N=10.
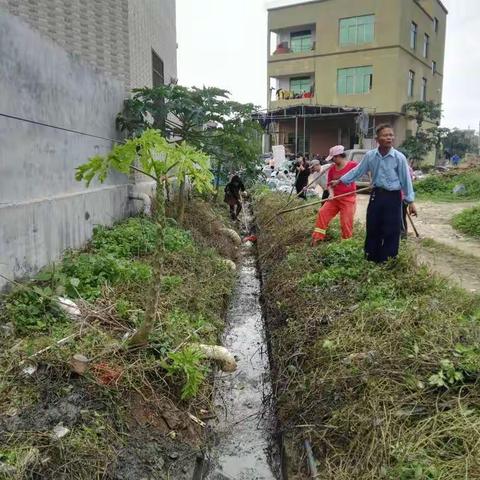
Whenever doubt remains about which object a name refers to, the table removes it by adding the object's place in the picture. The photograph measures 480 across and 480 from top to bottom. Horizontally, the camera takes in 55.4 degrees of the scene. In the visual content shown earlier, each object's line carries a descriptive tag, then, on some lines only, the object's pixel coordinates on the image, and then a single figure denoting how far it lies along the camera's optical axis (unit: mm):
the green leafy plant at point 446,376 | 2637
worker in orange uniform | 6387
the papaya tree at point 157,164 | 2889
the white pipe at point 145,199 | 7894
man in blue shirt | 4809
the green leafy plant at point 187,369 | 3228
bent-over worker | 11047
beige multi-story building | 27672
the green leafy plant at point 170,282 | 4748
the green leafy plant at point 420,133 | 27609
